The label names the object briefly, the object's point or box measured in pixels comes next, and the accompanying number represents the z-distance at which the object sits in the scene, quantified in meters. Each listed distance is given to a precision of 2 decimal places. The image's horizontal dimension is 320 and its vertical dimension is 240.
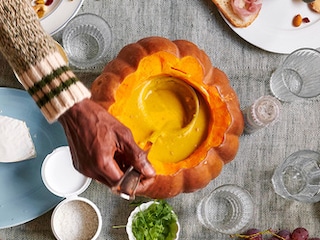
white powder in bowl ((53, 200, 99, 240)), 1.14
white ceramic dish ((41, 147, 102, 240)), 1.12
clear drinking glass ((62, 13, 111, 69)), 1.17
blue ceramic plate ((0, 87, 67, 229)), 1.14
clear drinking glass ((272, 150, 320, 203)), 1.18
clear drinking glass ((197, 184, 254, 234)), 1.16
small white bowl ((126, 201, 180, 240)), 1.13
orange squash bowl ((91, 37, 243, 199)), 1.02
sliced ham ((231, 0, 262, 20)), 1.17
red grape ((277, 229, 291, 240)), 1.17
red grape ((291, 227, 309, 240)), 1.16
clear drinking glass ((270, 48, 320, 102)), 1.18
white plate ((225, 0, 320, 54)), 1.20
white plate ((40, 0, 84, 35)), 1.15
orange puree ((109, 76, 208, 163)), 1.04
